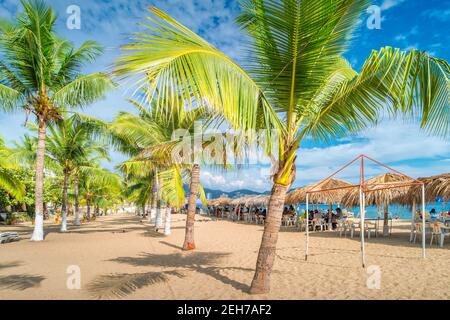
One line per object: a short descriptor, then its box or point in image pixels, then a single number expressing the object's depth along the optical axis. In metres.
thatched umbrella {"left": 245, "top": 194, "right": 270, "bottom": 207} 28.28
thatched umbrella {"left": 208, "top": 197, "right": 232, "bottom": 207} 37.84
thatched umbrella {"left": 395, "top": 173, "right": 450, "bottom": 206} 10.55
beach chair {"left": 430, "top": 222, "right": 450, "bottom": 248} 10.02
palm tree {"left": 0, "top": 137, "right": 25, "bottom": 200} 14.00
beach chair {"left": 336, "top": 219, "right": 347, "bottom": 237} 13.48
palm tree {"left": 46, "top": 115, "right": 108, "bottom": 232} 17.81
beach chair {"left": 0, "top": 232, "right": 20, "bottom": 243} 12.68
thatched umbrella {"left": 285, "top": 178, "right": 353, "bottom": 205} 17.94
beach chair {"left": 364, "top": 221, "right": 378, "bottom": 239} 12.80
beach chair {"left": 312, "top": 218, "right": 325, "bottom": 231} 16.75
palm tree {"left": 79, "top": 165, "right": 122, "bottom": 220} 22.20
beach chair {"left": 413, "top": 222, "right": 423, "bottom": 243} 11.31
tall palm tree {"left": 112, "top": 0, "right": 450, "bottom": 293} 3.03
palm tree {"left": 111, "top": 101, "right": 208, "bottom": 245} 9.95
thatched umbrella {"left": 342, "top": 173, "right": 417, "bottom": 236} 13.20
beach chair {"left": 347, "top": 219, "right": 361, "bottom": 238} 13.06
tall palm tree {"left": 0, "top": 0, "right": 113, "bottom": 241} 12.08
